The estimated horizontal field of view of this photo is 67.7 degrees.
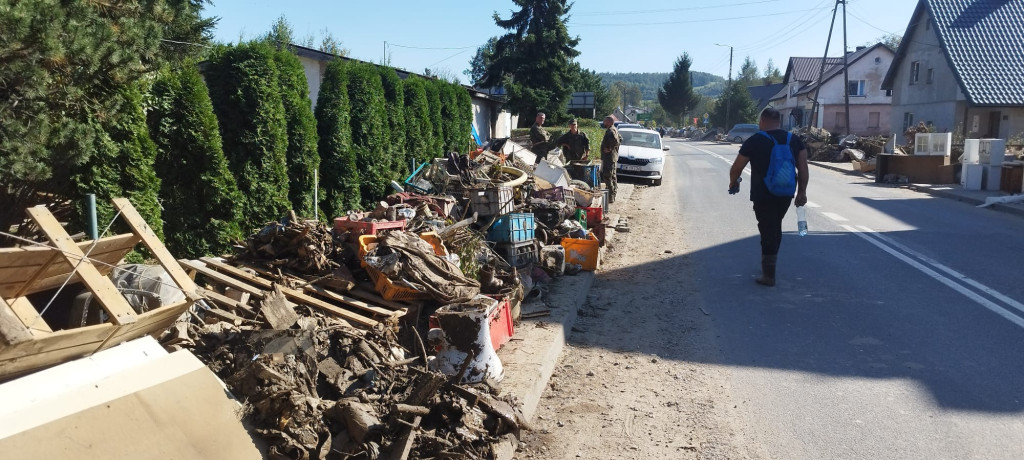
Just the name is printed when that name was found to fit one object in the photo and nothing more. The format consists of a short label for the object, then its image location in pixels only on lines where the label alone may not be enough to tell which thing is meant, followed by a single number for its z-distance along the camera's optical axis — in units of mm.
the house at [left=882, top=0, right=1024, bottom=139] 32219
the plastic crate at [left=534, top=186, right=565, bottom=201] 11172
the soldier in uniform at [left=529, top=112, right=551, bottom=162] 17047
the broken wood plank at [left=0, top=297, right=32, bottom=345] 3414
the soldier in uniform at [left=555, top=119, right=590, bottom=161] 16391
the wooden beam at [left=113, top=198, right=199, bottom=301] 4457
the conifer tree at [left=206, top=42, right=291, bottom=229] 8414
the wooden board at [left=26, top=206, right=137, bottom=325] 3902
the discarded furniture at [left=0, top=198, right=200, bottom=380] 3555
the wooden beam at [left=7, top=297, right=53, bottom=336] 4077
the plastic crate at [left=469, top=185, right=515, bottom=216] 9578
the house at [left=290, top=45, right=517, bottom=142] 22500
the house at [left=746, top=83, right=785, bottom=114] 97312
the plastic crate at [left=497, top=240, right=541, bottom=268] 8516
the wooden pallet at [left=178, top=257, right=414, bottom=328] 5953
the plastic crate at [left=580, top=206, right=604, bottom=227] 11539
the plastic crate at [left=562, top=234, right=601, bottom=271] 9492
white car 22859
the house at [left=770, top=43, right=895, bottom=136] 59125
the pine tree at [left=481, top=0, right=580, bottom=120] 37875
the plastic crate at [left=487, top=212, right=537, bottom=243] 8547
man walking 8625
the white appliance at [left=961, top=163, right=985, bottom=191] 20078
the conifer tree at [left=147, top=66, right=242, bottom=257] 7340
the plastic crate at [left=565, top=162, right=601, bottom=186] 15672
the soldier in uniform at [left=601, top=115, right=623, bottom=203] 15930
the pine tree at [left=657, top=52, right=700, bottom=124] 94188
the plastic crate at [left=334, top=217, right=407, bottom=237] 7273
